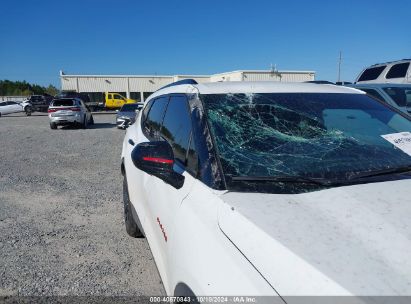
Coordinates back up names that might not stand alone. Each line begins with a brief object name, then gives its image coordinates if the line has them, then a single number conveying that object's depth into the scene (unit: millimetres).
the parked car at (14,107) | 33838
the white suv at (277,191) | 1316
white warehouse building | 43156
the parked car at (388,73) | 10353
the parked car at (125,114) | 16889
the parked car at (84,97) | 36444
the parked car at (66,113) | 17922
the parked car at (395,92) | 7970
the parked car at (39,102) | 34562
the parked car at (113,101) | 38938
